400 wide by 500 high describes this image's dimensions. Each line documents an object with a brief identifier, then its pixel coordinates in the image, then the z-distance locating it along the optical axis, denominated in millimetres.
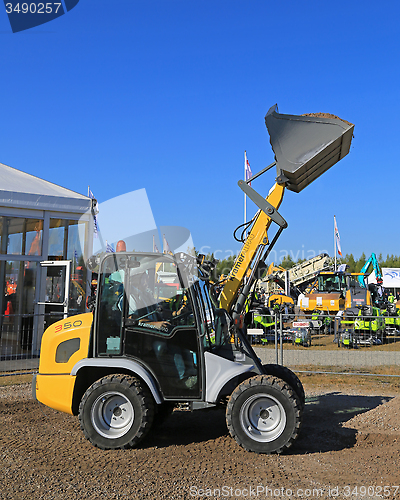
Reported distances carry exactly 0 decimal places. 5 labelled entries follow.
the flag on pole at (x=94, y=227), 11973
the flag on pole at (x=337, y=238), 38956
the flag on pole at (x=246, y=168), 24891
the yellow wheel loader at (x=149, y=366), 4992
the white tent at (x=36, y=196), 10859
